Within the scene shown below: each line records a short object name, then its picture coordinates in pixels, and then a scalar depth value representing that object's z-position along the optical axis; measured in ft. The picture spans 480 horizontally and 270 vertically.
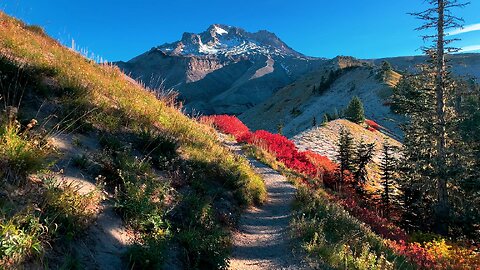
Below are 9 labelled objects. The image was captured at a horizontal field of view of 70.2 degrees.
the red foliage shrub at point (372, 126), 142.04
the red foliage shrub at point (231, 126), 66.12
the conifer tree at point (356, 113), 138.82
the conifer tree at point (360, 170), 65.16
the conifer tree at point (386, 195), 61.11
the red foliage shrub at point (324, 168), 59.31
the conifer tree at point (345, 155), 66.74
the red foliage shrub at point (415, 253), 27.81
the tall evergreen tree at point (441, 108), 53.72
